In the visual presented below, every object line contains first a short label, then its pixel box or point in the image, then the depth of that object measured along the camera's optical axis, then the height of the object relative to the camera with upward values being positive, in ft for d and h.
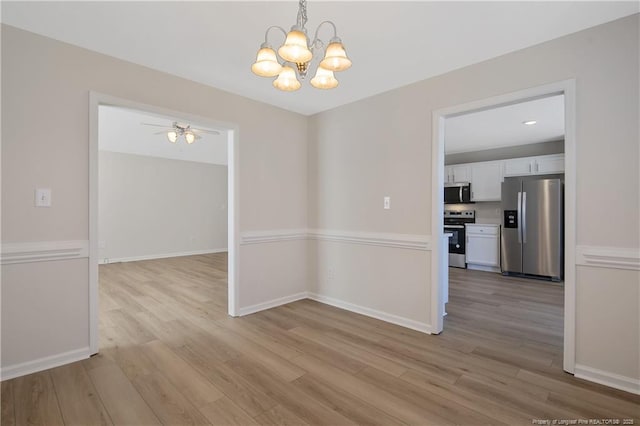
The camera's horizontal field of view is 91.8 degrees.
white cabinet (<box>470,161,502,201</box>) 19.76 +2.16
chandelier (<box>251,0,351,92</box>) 5.03 +2.75
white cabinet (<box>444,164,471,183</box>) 21.20 +2.82
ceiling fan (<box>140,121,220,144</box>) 16.97 +4.59
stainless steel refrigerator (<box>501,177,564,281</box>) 16.56 -0.80
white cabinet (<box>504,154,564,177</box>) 17.62 +2.87
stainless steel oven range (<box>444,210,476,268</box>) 20.48 -1.29
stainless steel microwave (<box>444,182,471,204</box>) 20.89 +1.45
